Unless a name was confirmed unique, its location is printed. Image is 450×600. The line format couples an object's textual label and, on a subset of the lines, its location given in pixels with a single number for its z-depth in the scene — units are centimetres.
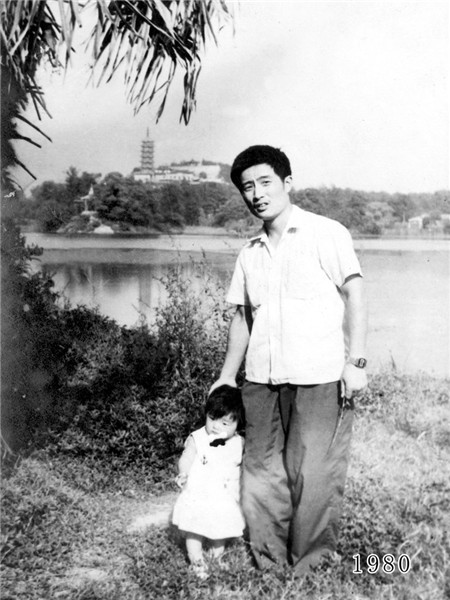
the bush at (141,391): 419
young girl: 297
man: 278
